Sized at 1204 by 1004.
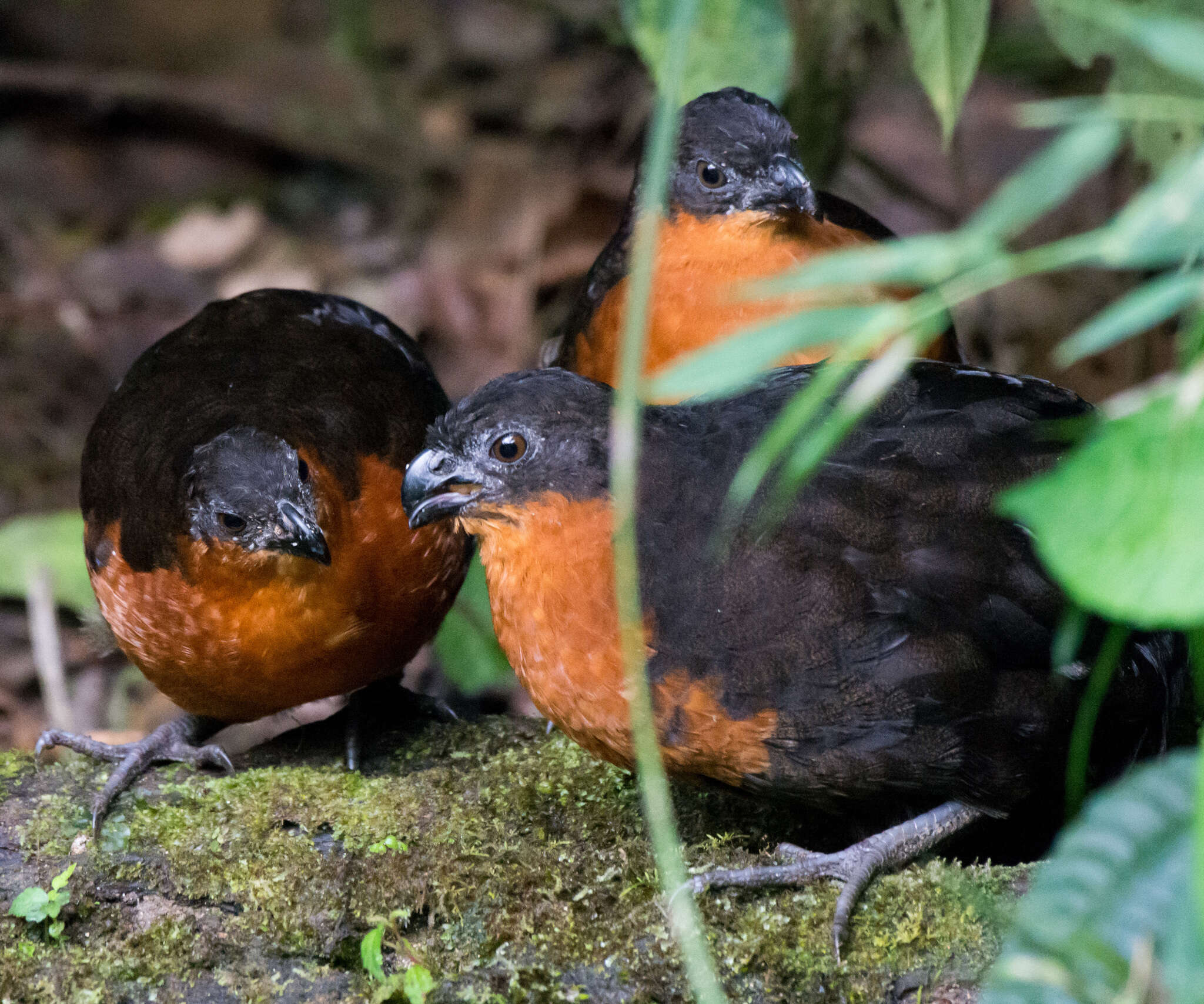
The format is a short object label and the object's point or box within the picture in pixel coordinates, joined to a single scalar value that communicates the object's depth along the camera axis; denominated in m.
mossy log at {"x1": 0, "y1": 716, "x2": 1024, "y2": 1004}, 5.70
